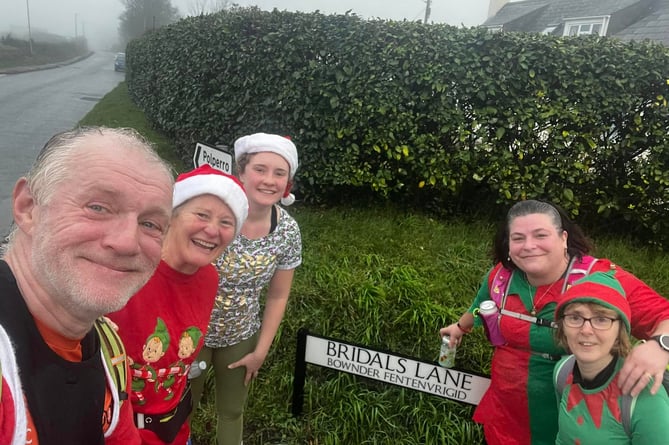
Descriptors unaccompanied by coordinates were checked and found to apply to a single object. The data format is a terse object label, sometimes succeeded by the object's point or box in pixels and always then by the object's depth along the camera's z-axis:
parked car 37.53
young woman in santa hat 1.97
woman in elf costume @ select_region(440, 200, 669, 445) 1.65
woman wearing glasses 1.31
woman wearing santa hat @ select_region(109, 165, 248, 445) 1.46
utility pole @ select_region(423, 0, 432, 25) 36.50
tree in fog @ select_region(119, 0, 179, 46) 56.03
